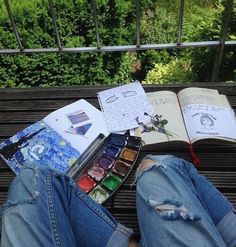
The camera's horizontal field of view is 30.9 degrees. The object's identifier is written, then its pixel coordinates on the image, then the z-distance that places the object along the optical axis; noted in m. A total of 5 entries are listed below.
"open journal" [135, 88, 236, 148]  1.31
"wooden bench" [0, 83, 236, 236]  1.23
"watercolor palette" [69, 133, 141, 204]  1.22
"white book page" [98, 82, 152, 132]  1.40
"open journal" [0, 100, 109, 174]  1.30
